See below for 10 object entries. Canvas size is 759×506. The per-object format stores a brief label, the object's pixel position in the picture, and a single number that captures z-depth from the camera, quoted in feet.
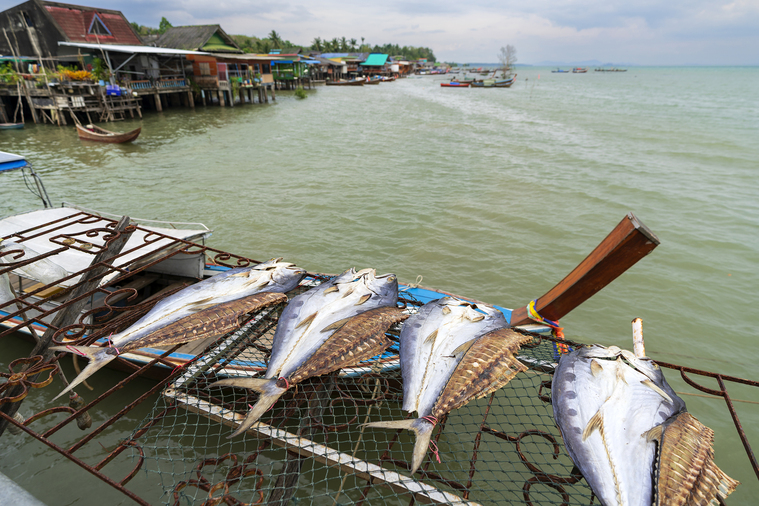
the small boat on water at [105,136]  67.56
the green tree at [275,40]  281.13
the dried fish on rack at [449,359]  9.17
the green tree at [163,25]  223.30
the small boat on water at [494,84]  231.71
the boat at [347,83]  237.66
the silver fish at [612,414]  7.64
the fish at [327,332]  9.44
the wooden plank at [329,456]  8.03
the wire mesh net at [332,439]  8.75
